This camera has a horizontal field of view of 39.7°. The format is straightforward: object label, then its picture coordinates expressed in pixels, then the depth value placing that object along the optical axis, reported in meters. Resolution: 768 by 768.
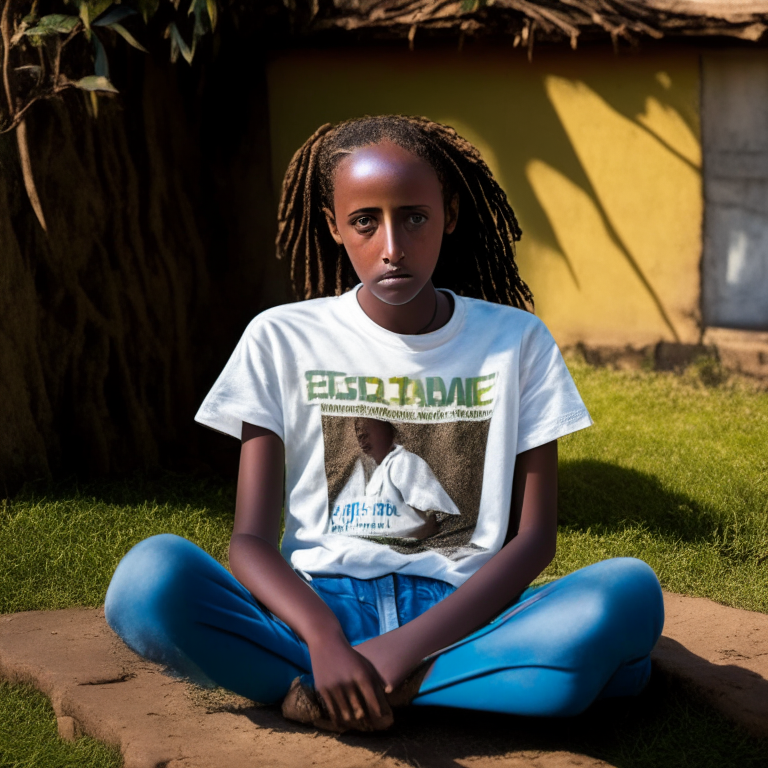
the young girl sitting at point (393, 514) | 2.07
